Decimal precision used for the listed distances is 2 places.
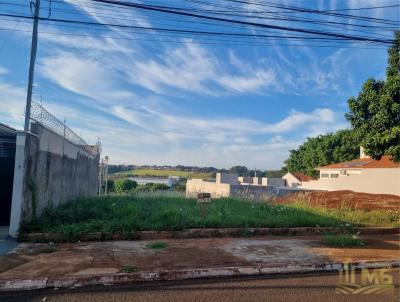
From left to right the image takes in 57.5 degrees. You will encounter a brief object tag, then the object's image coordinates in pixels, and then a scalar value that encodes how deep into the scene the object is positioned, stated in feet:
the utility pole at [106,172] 85.25
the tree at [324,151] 158.92
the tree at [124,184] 128.12
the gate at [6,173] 33.71
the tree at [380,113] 40.75
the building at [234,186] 93.60
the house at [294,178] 180.67
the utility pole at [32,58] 27.78
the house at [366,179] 86.22
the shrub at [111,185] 126.93
